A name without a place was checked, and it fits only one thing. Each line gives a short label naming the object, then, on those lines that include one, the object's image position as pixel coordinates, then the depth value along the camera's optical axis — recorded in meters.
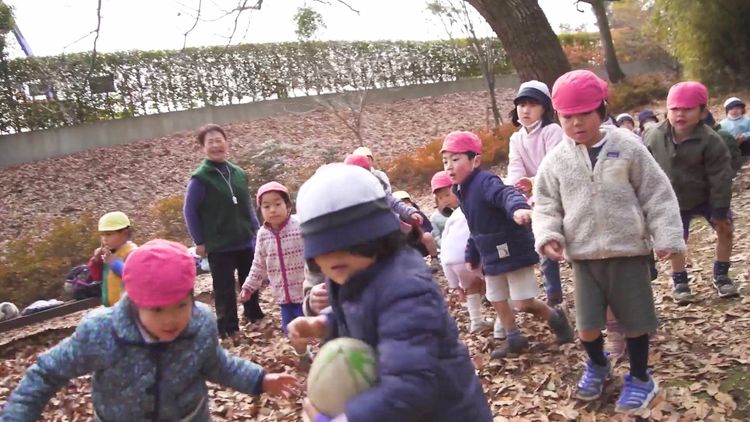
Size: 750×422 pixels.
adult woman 5.91
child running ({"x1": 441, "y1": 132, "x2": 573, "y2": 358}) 4.26
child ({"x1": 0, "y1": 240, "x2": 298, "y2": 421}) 2.44
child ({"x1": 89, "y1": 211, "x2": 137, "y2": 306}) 5.36
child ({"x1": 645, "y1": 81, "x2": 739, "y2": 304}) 4.81
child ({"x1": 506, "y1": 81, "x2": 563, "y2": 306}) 4.71
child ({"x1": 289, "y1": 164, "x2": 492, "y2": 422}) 1.73
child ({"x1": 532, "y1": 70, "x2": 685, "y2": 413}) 3.29
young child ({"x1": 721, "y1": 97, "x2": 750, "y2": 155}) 9.26
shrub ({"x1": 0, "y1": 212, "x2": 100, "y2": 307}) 8.74
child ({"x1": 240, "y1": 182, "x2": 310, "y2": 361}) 5.12
